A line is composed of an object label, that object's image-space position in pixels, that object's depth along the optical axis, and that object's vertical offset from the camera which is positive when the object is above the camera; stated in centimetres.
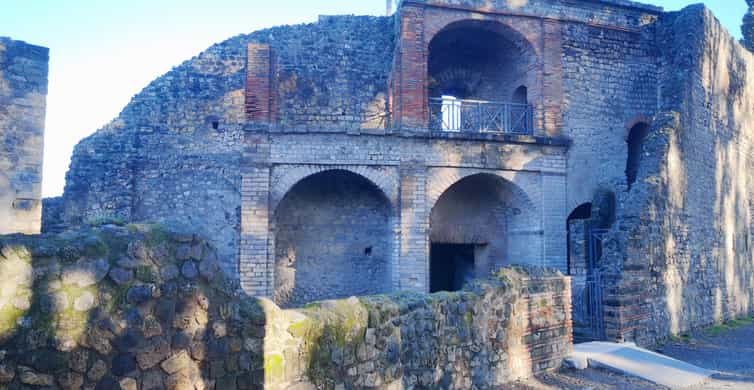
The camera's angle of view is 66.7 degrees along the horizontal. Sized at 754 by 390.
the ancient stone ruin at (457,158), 1169 +191
